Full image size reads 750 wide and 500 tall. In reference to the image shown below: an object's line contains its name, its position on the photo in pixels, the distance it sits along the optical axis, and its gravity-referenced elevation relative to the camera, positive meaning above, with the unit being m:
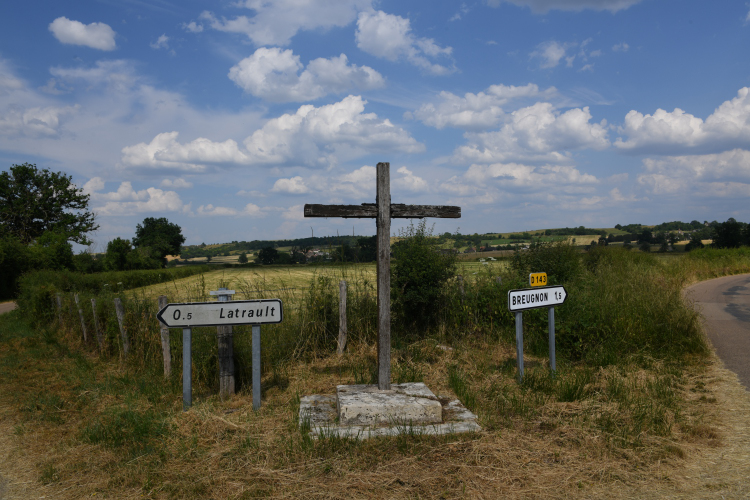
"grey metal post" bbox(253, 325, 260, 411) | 5.19 -1.40
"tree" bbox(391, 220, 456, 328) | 8.55 -0.65
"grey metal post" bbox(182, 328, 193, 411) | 5.26 -1.45
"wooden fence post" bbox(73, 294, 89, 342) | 9.94 -1.70
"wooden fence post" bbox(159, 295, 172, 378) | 6.73 -1.53
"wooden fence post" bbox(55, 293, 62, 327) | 11.78 -1.51
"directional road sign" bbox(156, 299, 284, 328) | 5.21 -0.77
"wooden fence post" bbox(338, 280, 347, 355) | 7.88 -1.35
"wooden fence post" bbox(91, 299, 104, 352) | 8.98 -1.72
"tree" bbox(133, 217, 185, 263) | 63.62 +1.83
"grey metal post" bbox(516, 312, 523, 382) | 5.86 -1.33
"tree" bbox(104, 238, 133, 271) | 34.19 -0.46
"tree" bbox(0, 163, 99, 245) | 40.06 +4.21
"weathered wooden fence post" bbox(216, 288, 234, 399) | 5.75 -1.46
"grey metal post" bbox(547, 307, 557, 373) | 6.13 -1.33
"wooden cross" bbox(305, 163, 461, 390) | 5.20 +0.14
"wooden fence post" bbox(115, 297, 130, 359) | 7.97 -1.36
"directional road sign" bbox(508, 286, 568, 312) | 5.66 -0.73
